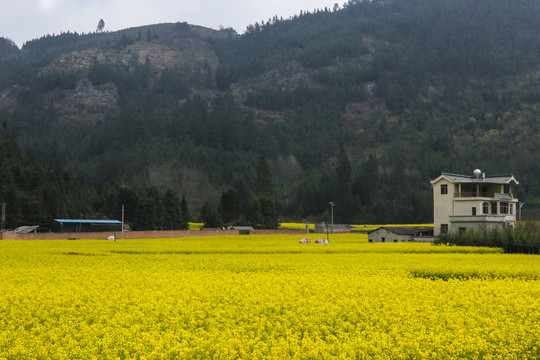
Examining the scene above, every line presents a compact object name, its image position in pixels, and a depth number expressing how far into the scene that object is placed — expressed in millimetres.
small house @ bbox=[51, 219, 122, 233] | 104338
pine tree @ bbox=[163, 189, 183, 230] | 123312
